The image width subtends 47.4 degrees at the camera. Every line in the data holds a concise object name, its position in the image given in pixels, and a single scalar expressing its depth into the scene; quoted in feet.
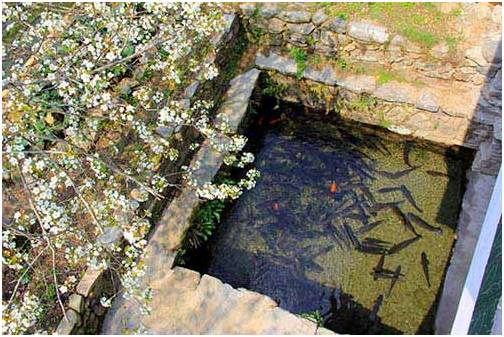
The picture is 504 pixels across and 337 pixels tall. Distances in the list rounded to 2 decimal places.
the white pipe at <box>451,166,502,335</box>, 13.41
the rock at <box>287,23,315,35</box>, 21.17
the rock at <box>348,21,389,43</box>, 20.31
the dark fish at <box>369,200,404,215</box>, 20.71
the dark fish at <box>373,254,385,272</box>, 19.45
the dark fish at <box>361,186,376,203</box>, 20.93
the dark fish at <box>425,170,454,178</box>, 21.47
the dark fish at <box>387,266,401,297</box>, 19.06
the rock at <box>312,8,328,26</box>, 20.83
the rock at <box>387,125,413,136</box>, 22.08
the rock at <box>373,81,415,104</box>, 20.98
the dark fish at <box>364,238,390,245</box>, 19.98
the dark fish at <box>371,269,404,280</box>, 19.33
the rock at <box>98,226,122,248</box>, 15.97
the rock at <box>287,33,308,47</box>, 21.45
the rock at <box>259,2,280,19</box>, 21.29
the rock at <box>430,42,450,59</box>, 19.84
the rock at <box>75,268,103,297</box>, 15.25
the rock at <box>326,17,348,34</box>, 20.67
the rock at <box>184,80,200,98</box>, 19.22
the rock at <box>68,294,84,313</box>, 15.01
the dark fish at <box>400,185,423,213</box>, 20.73
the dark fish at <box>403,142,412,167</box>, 21.77
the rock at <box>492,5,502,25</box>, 19.88
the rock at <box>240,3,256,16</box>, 21.43
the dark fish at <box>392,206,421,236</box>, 20.18
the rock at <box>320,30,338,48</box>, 21.08
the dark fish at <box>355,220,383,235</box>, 20.24
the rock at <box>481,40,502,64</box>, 19.22
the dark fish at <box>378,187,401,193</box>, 21.12
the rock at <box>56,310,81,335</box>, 14.76
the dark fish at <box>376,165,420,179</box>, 21.43
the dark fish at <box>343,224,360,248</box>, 19.98
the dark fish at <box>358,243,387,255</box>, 19.79
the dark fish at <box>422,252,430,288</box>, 19.33
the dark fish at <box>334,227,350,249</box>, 20.01
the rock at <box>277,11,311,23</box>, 20.99
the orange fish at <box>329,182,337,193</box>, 21.26
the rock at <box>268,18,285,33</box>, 21.49
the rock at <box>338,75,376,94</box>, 21.34
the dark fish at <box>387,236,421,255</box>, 19.77
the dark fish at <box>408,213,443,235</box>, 20.20
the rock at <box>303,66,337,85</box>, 21.75
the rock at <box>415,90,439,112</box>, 20.76
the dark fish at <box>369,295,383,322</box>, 18.61
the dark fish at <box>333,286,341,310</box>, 18.92
